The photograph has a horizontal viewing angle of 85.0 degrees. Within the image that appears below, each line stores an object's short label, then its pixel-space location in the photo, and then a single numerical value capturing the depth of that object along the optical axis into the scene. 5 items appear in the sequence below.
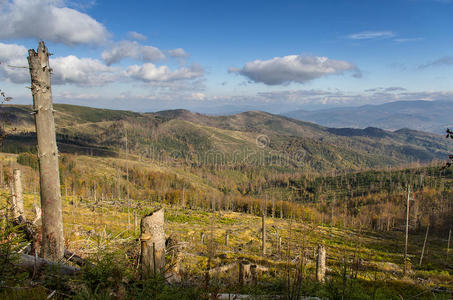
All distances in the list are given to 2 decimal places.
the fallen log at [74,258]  5.91
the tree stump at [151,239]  4.64
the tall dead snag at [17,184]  12.05
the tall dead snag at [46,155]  6.08
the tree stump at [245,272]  7.44
